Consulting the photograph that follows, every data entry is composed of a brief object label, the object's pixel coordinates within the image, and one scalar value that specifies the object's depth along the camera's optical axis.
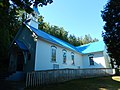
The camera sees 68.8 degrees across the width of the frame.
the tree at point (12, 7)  7.52
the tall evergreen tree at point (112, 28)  8.40
